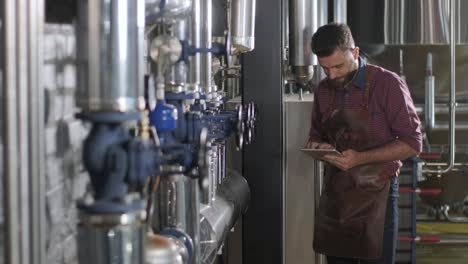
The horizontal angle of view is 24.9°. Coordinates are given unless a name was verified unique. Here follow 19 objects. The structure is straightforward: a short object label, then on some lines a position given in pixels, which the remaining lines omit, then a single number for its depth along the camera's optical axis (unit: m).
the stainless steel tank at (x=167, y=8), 2.89
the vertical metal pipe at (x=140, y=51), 2.35
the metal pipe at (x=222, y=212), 3.58
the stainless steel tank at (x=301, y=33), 5.10
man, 4.44
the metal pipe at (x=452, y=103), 5.90
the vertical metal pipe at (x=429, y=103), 5.93
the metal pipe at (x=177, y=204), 3.07
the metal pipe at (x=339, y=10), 6.05
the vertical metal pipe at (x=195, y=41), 3.27
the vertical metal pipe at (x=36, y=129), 2.14
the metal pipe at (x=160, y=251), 2.52
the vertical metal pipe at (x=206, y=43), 3.49
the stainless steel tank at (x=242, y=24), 4.41
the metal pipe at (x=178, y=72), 3.08
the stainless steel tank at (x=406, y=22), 6.08
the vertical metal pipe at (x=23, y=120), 2.10
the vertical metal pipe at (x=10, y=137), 2.08
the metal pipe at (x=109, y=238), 2.28
